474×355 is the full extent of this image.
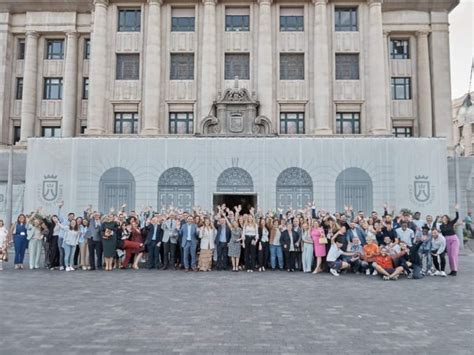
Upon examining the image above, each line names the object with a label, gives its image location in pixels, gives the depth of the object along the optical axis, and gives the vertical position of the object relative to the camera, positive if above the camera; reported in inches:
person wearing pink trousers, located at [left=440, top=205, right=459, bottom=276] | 585.0 -31.3
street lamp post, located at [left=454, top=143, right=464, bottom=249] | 916.0 +9.7
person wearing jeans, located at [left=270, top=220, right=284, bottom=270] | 623.2 -42.5
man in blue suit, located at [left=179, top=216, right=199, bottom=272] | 614.4 -33.6
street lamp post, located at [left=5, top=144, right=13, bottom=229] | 1055.0 +34.7
